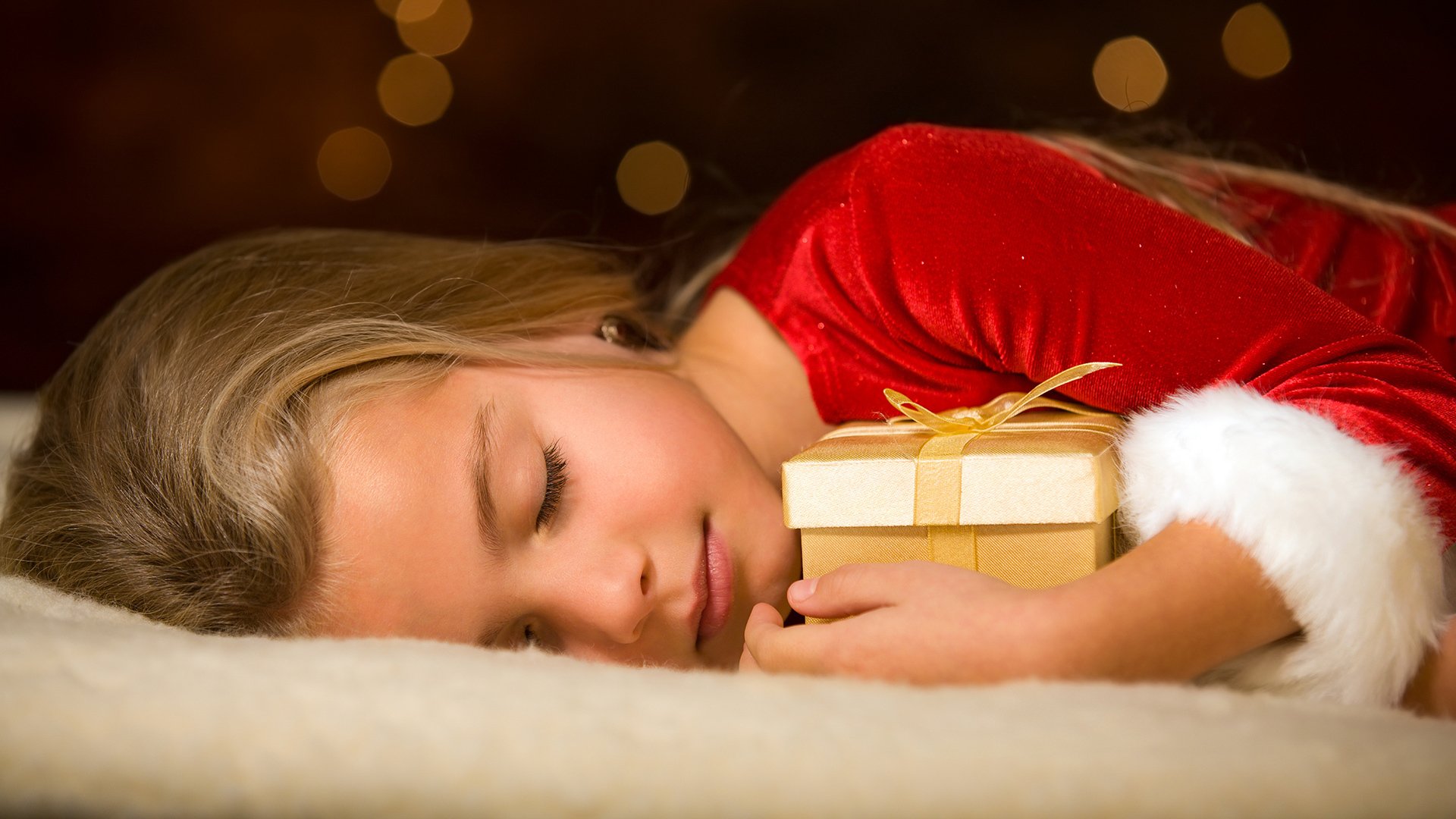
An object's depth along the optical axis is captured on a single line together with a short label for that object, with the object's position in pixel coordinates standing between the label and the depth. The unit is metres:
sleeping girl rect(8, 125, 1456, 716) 0.64
